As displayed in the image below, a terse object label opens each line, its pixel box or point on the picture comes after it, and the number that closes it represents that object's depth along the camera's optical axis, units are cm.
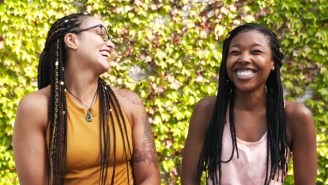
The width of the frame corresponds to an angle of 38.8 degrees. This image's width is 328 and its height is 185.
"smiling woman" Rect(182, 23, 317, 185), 263
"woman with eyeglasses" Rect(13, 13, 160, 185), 252
